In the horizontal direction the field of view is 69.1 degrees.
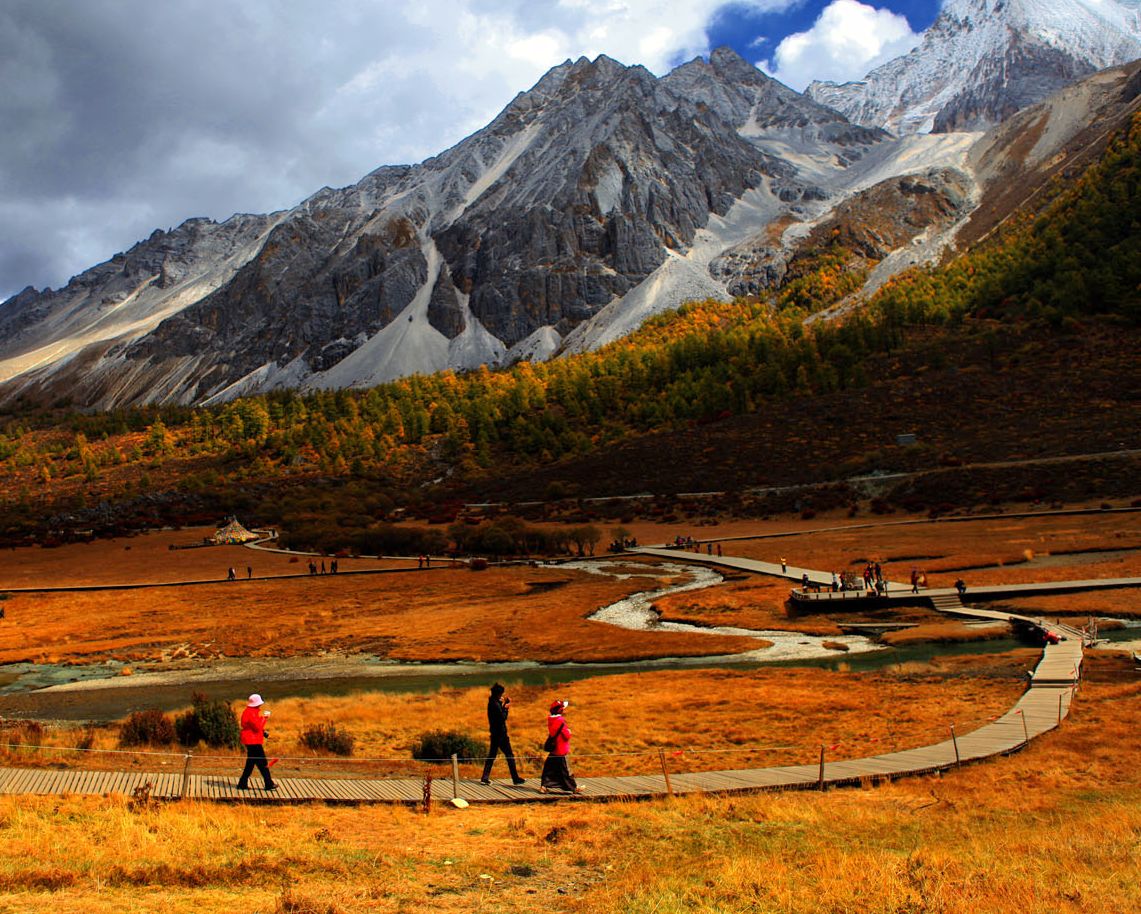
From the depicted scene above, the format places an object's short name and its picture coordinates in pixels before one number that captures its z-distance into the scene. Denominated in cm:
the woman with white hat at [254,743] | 1412
